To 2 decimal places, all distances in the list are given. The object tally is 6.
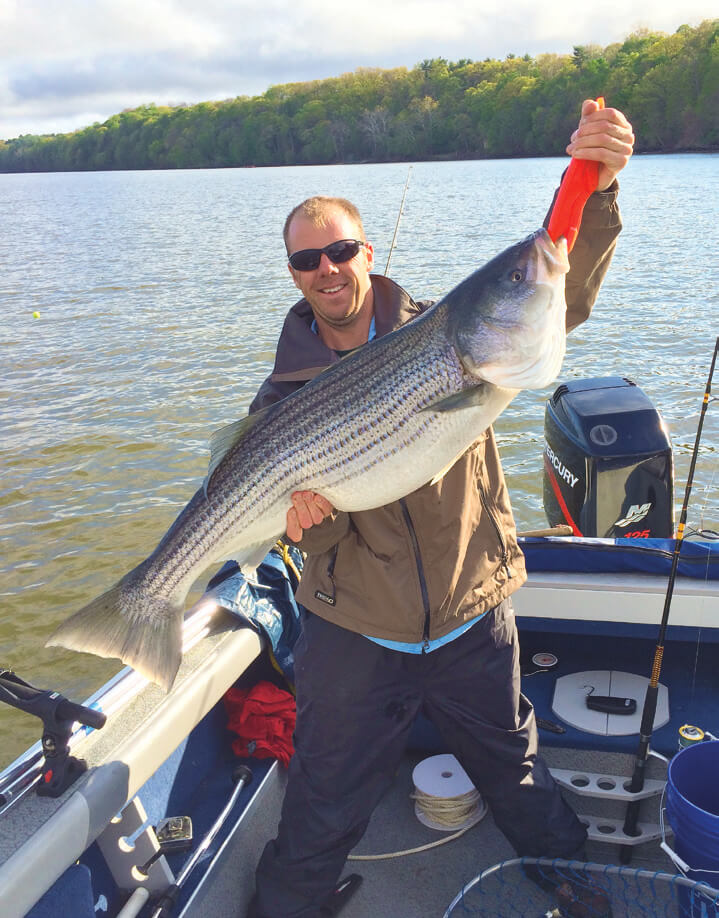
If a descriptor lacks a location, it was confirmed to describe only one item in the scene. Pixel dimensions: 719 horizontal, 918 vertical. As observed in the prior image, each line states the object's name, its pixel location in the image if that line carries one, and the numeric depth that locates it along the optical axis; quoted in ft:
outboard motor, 15.25
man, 9.11
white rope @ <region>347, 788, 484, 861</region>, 12.07
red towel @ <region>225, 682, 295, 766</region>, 12.54
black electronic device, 12.01
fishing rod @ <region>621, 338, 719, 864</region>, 10.48
